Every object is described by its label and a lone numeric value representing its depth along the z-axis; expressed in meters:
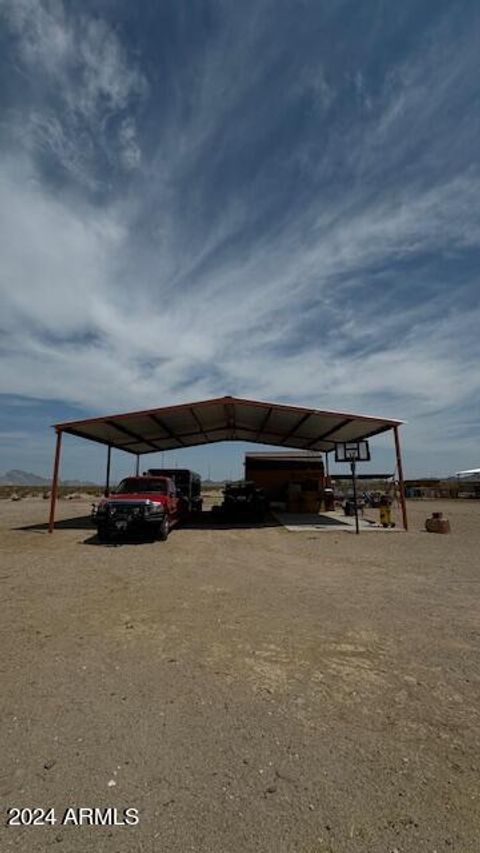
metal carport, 17.56
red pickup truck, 13.61
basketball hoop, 17.19
